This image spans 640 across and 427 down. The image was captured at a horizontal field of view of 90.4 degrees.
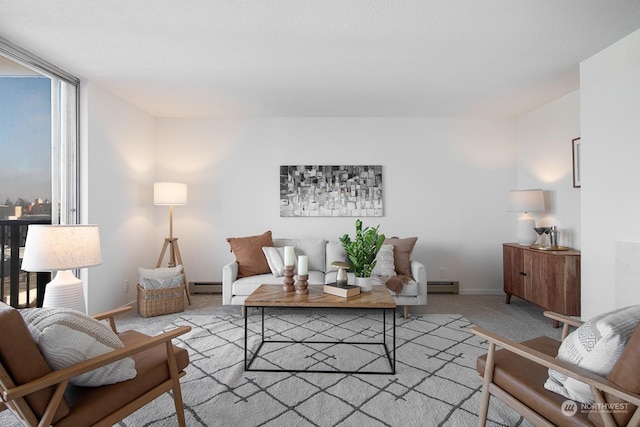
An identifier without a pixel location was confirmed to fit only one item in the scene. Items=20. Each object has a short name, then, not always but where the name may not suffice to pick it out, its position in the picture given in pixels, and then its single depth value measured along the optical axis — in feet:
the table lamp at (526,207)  12.29
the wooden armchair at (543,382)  3.68
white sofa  11.29
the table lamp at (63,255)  6.24
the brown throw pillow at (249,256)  12.32
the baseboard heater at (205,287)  14.78
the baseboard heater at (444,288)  14.60
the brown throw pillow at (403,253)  12.43
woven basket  11.27
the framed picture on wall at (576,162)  11.27
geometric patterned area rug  5.84
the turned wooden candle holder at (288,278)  8.64
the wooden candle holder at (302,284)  8.41
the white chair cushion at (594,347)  4.01
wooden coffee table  7.60
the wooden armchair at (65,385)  3.71
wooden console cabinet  10.07
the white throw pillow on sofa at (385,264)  11.98
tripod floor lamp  12.92
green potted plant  8.71
